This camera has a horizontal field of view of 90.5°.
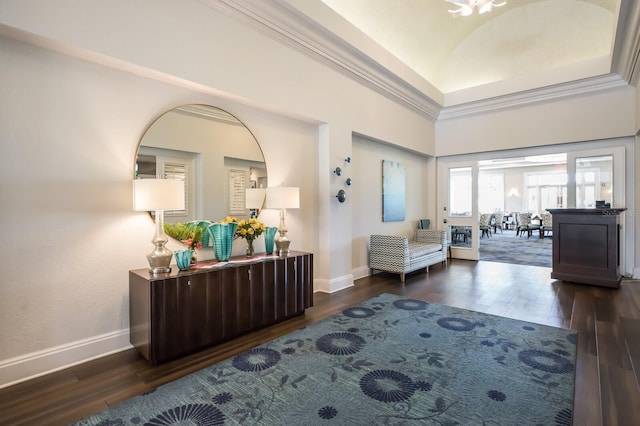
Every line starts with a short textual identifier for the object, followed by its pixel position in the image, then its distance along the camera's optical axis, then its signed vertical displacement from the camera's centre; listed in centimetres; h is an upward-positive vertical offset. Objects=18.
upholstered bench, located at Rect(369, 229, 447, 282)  538 -76
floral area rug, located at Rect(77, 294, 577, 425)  190 -121
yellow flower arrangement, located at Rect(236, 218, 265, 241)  348 -18
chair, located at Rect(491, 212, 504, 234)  1401 -39
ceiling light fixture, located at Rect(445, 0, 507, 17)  454 +302
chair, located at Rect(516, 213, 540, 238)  1216 -55
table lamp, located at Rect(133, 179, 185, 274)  253 +9
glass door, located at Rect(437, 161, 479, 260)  736 +11
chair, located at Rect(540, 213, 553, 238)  1176 -49
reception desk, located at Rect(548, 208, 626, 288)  480 -55
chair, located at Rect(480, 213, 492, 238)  1203 -50
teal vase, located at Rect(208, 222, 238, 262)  316 -25
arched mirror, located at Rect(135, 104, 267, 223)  297 +56
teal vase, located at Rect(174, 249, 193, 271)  276 -40
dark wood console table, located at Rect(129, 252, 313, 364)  250 -82
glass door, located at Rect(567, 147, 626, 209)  567 +62
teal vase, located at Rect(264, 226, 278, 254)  371 -30
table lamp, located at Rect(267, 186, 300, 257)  368 +13
